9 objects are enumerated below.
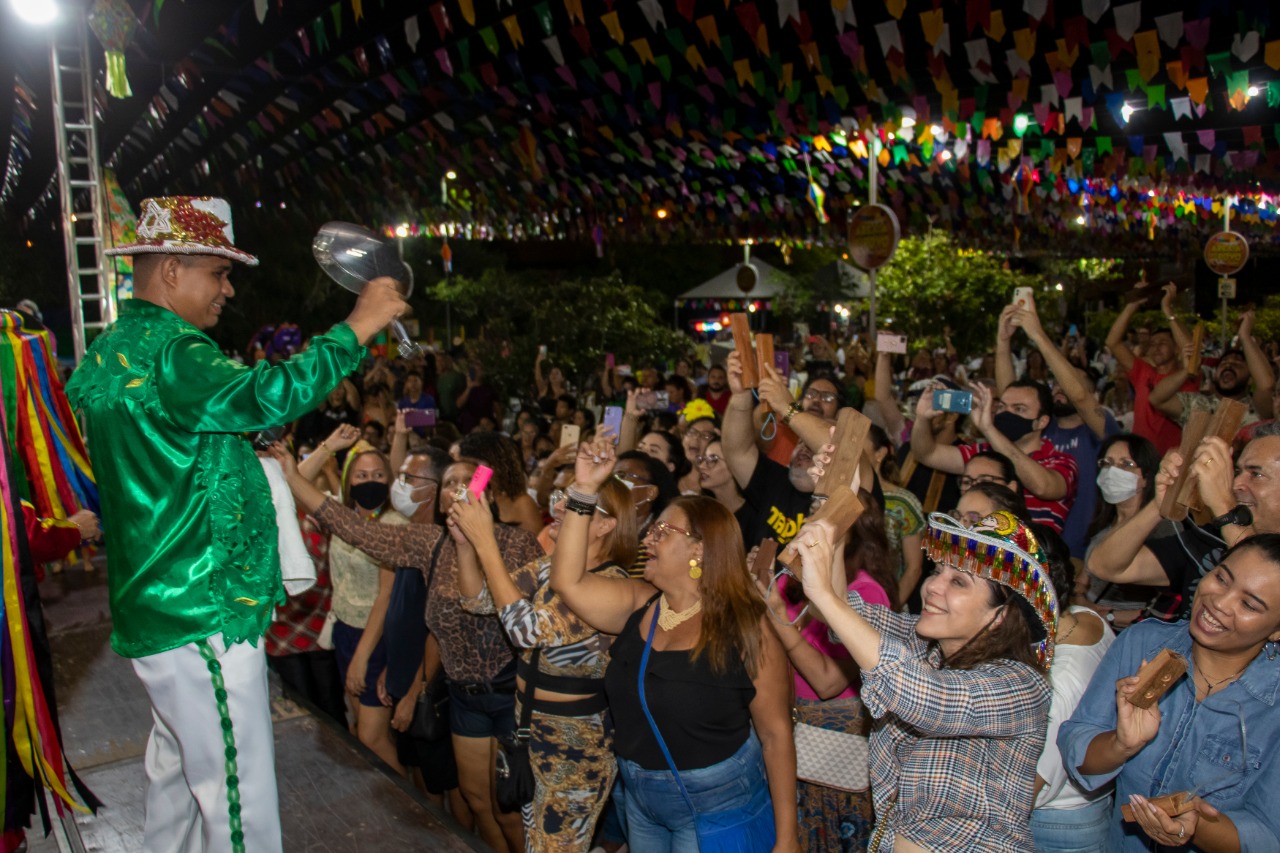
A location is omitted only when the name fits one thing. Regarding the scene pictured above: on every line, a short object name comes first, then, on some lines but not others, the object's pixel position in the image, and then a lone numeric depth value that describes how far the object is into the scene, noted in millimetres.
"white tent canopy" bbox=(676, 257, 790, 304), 23688
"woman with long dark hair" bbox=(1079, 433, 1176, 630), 3932
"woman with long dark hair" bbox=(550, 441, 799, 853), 2773
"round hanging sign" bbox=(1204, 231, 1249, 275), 12516
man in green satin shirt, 2326
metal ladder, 5590
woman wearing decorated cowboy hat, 2100
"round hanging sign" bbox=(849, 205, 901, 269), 9539
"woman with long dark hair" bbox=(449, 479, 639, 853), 3125
